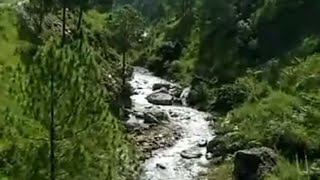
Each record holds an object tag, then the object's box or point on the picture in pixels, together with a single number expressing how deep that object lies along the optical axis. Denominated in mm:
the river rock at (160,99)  51000
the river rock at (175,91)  55094
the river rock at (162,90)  54769
